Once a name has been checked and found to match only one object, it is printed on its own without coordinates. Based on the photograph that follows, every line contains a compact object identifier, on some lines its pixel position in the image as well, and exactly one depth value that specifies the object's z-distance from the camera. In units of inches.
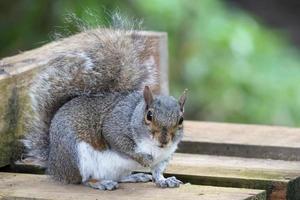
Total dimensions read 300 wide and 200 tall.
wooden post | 259.8
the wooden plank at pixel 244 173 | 239.0
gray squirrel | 239.5
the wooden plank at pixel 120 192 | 223.5
